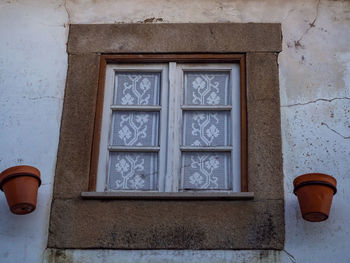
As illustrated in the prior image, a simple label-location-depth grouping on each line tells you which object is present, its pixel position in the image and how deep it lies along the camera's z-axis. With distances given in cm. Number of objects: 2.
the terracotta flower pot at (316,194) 464
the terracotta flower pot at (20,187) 472
